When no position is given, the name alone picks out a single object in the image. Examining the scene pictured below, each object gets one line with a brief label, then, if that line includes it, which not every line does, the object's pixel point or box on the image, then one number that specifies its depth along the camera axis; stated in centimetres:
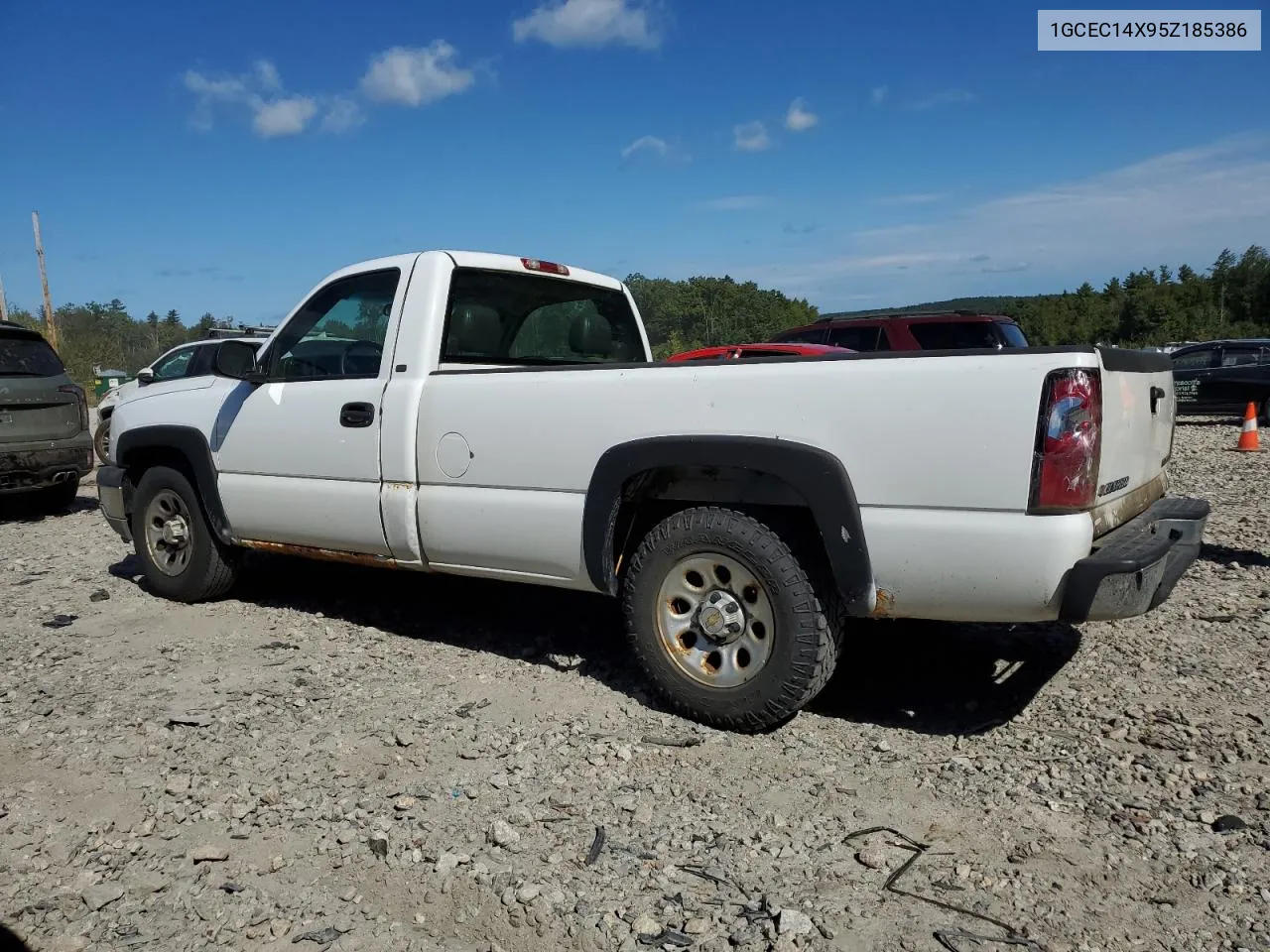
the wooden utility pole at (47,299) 3234
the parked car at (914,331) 1101
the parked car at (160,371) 1209
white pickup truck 300
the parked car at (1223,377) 1551
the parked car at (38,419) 831
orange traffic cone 1170
